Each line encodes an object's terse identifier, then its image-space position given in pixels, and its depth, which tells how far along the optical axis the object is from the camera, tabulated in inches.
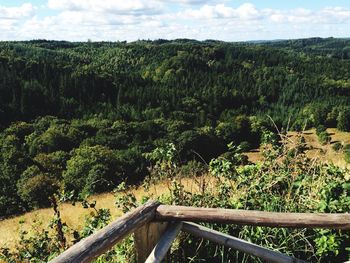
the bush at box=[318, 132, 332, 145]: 2313.7
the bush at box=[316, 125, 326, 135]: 2614.2
